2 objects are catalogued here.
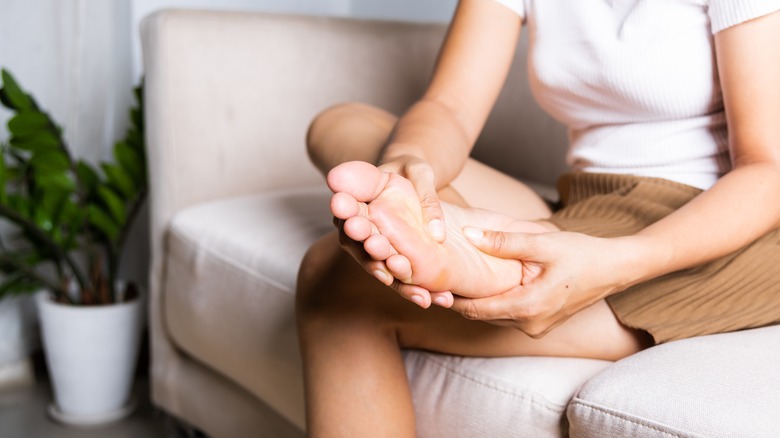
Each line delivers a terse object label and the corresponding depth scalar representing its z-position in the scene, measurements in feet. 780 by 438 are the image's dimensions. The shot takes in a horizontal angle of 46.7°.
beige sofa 2.46
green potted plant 5.30
